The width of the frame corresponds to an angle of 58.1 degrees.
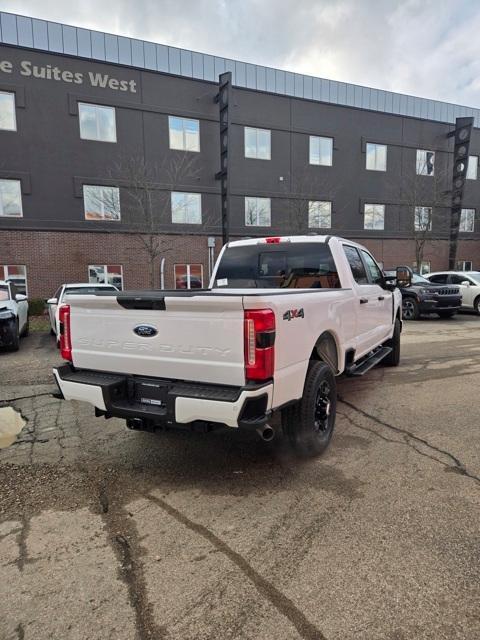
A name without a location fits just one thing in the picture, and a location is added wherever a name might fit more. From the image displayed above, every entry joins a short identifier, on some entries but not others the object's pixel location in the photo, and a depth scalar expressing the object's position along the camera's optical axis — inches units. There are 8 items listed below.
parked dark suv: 561.6
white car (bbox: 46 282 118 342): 438.7
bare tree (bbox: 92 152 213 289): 785.8
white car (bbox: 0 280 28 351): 368.8
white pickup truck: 118.4
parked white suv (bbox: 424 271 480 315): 622.5
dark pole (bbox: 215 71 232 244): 827.4
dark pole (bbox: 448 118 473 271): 1110.4
